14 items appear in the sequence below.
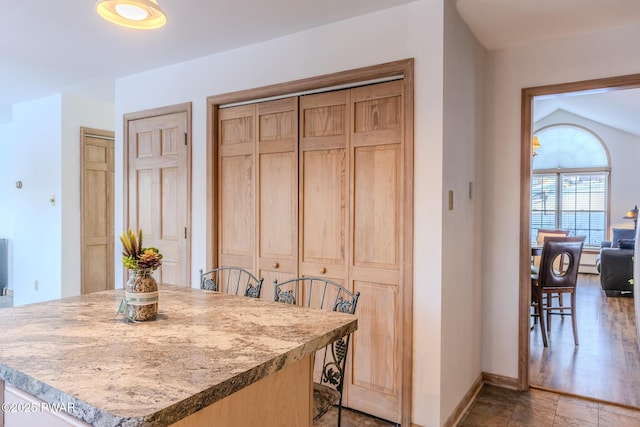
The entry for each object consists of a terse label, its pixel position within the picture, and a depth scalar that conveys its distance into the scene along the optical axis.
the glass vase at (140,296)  1.54
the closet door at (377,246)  2.44
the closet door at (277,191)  2.85
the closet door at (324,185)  2.64
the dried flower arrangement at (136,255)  1.53
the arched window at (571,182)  8.34
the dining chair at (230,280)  3.10
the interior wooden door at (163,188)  3.40
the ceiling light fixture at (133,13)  1.57
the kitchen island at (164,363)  0.95
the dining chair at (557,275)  3.86
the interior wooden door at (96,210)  4.74
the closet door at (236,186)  3.06
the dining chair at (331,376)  1.65
